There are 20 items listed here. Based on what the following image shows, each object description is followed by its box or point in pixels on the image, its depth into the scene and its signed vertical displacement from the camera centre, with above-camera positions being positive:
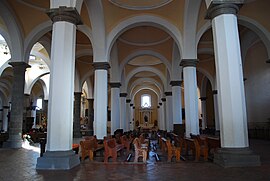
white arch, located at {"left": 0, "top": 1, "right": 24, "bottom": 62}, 10.96 +4.48
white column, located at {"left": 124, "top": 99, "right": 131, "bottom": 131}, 23.96 +1.58
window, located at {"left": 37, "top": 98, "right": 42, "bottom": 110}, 32.94 +2.94
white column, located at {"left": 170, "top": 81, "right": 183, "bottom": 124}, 14.96 +1.17
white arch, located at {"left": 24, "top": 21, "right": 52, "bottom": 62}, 11.66 +4.56
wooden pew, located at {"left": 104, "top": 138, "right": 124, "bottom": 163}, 6.77 -0.87
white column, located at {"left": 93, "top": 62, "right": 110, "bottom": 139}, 10.67 +1.10
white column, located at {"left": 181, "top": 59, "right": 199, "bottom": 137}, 10.70 +1.19
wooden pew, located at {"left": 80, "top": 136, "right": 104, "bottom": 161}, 7.06 -0.82
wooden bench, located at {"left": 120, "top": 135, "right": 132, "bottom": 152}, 9.49 -0.87
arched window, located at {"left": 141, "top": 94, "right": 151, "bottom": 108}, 40.00 +3.78
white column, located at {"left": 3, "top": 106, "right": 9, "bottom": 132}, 27.22 +0.76
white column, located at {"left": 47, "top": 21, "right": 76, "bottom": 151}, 5.75 +0.91
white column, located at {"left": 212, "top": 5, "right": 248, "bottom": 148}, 5.68 +0.98
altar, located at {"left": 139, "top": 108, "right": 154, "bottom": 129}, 37.94 +0.78
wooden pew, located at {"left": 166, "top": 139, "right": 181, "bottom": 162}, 6.95 -0.90
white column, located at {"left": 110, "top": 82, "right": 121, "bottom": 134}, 14.44 +1.09
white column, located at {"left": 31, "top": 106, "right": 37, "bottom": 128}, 25.12 +1.00
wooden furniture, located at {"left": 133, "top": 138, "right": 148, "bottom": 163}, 6.63 -0.85
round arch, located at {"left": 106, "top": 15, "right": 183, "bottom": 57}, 11.40 +4.87
